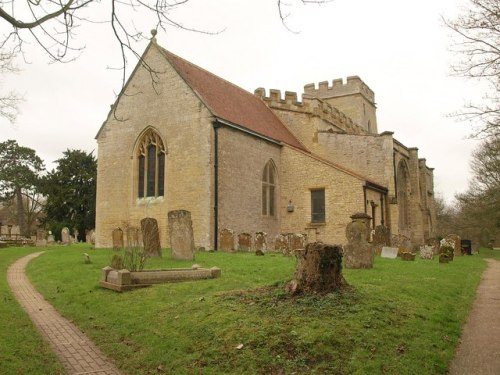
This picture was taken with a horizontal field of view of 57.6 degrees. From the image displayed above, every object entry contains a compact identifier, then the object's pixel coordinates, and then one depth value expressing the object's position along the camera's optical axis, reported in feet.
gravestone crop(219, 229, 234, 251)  58.75
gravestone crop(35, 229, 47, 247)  94.23
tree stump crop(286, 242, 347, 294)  23.41
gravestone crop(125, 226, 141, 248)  52.65
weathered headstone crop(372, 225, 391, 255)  56.39
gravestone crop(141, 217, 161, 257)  48.03
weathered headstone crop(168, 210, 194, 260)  45.60
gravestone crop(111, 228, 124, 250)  61.52
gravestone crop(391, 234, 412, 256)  63.93
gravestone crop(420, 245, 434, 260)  57.77
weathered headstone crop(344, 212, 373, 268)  39.27
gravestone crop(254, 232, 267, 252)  58.79
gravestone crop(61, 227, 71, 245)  99.40
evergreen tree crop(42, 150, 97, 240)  122.52
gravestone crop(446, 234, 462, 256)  68.03
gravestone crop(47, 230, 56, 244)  100.79
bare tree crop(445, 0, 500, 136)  31.63
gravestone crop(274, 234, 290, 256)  56.83
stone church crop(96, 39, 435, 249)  65.16
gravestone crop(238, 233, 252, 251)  60.34
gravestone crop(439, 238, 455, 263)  51.39
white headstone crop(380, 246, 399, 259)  53.11
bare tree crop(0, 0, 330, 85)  15.85
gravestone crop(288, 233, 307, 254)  55.29
